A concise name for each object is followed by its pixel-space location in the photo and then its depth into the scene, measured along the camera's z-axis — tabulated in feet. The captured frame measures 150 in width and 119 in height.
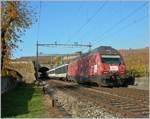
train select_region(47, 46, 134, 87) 45.31
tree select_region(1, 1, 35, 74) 40.94
